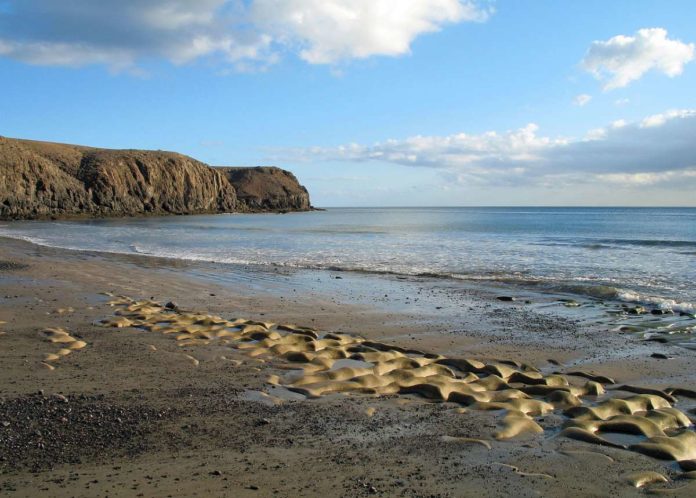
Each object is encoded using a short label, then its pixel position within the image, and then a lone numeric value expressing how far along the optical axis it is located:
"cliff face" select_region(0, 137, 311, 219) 77.81
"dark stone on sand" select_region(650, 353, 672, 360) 7.67
